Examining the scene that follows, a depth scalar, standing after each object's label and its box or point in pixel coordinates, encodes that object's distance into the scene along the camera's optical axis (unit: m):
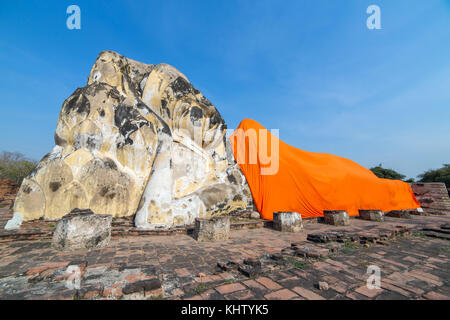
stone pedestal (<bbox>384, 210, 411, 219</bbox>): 9.02
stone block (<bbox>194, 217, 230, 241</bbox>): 4.44
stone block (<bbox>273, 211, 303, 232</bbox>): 5.67
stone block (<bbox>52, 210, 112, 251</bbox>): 3.56
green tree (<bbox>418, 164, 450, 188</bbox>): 21.88
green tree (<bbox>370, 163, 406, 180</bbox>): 23.25
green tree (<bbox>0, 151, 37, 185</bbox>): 19.85
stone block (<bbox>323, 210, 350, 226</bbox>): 6.88
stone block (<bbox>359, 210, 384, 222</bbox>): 7.96
